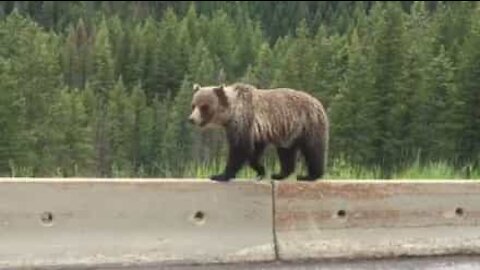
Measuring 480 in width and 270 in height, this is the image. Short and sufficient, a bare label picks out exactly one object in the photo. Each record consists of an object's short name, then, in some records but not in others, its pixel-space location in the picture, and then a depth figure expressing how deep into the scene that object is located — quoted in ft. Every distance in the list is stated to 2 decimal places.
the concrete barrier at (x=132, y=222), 49.16
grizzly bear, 55.16
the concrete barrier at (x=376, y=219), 54.03
